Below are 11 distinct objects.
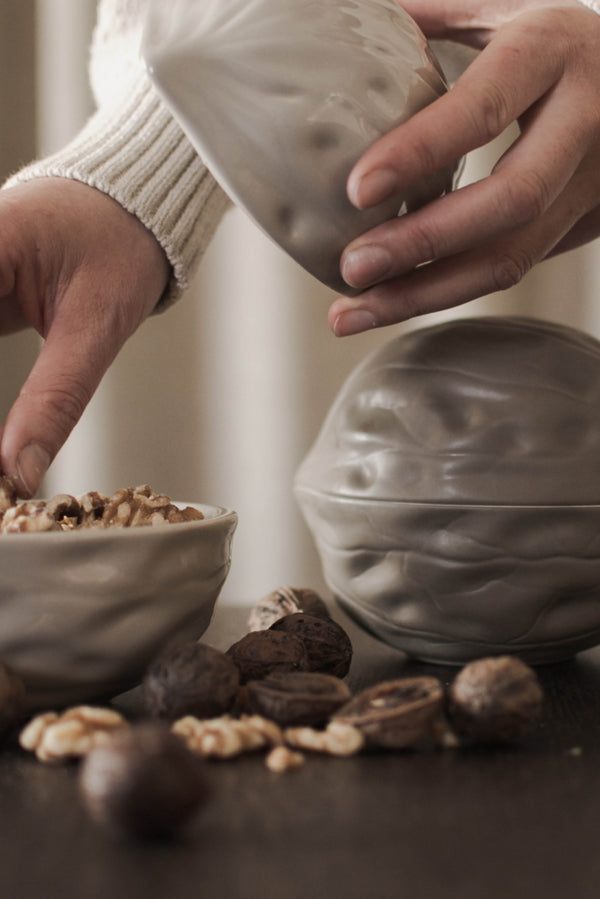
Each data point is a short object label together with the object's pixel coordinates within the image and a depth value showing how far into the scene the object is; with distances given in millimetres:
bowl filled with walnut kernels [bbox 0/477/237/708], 383
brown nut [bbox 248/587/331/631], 567
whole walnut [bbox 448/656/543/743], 363
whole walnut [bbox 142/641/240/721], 378
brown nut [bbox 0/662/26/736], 366
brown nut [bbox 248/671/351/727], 376
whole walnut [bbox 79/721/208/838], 274
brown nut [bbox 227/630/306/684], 438
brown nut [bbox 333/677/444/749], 358
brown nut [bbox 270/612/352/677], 469
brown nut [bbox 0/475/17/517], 465
